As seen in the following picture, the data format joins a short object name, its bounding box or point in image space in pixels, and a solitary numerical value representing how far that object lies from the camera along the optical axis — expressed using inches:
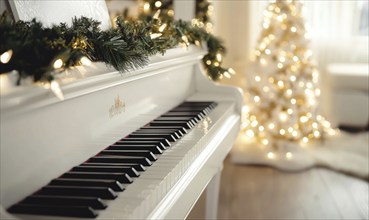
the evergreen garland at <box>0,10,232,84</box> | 39.0
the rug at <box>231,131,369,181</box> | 151.3
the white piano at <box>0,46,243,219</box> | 40.4
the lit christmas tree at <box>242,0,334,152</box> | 160.6
